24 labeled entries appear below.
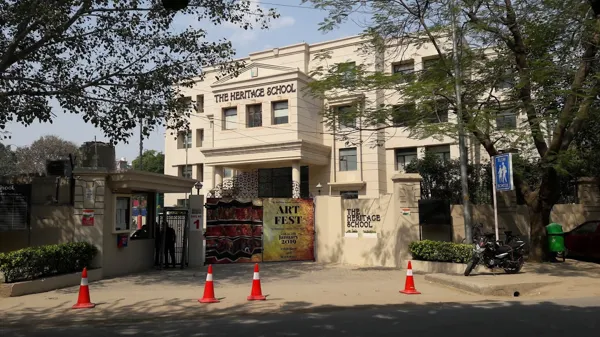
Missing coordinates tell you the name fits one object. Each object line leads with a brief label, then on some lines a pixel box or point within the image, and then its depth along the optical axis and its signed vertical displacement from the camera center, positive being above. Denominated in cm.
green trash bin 1488 -102
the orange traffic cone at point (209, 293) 960 -165
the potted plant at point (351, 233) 1644 -90
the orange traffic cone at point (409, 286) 1068 -174
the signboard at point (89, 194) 1284 +41
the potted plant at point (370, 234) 1595 -90
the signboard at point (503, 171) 1225 +83
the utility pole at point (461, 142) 1373 +176
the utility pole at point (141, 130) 1290 +209
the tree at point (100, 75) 1231 +353
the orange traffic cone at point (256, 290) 988 -165
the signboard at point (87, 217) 1279 -19
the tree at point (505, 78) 1295 +356
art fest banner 1673 -77
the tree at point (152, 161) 6406 +635
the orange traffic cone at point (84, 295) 923 -159
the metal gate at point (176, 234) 1492 -79
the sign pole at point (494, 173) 1297 +81
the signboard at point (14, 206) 1219 +12
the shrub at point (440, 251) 1358 -130
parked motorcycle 1273 -131
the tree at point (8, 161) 3632 +378
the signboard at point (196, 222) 1556 -43
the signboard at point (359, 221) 1600 -49
